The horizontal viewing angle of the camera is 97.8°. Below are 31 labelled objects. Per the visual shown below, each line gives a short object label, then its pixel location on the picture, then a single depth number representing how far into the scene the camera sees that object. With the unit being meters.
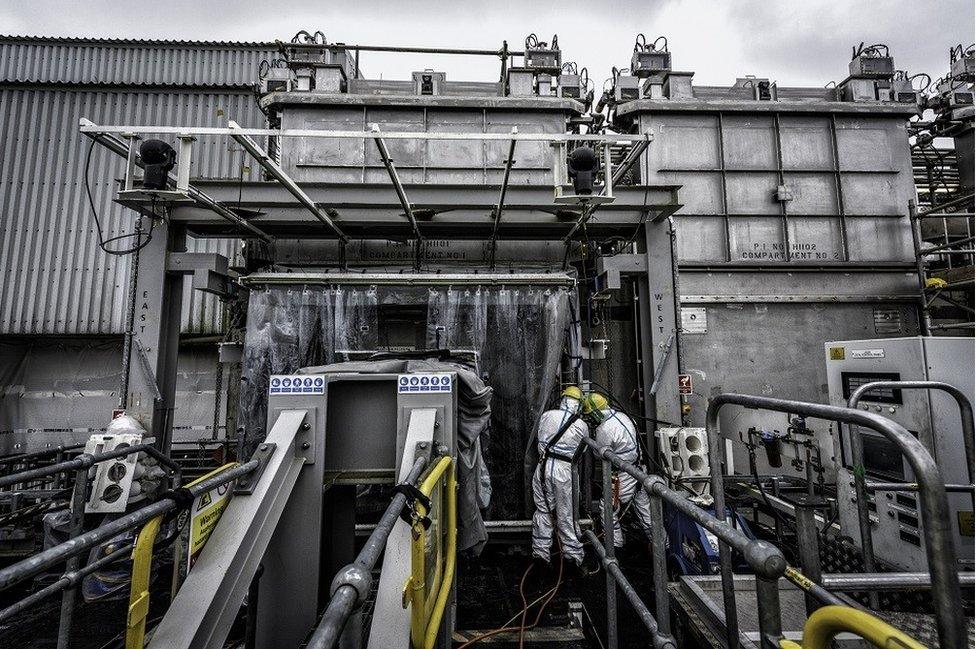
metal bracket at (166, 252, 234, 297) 5.40
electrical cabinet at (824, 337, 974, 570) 3.97
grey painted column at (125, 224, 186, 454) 5.19
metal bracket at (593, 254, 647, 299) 5.75
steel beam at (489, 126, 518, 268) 4.32
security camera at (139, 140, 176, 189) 3.80
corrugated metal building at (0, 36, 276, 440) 9.53
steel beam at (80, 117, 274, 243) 3.67
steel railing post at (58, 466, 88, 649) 3.56
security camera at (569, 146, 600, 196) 4.22
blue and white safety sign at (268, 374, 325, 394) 2.93
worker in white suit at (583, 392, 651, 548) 4.95
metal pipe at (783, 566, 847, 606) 1.69
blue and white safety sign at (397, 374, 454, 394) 3.02
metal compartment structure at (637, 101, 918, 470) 8.05
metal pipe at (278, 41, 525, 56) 7.43
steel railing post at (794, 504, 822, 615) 2.08
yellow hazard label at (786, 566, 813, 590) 1.83
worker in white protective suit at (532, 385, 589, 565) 4.75
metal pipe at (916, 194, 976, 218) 7.02
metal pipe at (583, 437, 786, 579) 1.61
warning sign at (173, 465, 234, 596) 2.08
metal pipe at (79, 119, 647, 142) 3.62
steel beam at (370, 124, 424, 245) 3.76
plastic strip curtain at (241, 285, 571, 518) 5.34
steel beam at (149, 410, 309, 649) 1.95
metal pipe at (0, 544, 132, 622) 2.13
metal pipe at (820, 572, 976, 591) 2.04
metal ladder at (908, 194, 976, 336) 7.56
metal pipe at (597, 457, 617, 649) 3.29
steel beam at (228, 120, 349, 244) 3.69
